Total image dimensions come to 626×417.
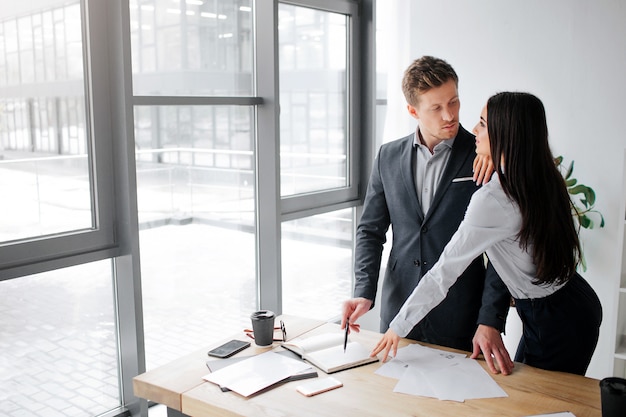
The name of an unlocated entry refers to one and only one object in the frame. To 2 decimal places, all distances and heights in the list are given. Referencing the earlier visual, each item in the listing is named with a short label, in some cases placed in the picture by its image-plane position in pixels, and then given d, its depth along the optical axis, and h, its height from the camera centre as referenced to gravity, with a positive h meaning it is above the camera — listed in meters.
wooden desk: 1.60 -0.73
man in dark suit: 2.35 -0.33
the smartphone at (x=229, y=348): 2.01 -0.73
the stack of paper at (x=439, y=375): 1.70 -0.73
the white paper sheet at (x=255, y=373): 1.76 -0.73
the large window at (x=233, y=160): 2.83 -0.20
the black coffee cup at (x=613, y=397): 1.42 -0.63
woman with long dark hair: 1.84 -0.37
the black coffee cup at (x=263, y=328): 2.07 -0.67
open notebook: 1.90 -0.72
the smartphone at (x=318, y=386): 1.71 -0.73
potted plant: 3.54 -0.47
